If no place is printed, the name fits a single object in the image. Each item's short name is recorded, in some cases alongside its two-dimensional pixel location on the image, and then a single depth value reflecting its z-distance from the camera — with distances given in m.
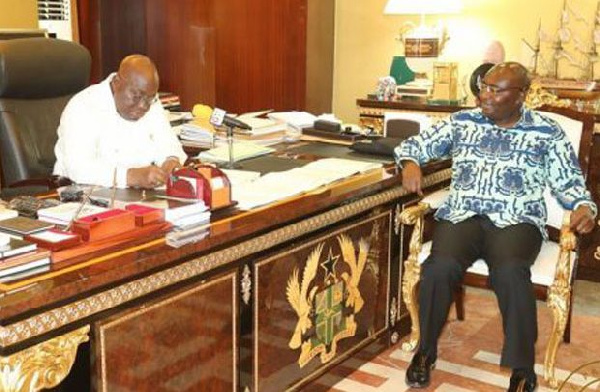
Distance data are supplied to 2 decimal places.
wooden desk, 1.45
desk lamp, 3.88
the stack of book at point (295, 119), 3.17
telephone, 3.11
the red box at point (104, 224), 1.64
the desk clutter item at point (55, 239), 1.57
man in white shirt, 2.18
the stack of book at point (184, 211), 1.81
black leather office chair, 2.65
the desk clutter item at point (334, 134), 3.03
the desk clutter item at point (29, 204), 1.79
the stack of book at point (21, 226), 1.60
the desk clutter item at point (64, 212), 1.71
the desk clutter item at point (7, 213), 1.75
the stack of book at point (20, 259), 1.43
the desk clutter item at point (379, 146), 2.75
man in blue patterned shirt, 2.40
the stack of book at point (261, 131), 2.94
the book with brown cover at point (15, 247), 1.47
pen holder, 1.91
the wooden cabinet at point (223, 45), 4.24
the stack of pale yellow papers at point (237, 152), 2.57
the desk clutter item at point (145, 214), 1.74
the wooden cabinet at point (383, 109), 3.73
